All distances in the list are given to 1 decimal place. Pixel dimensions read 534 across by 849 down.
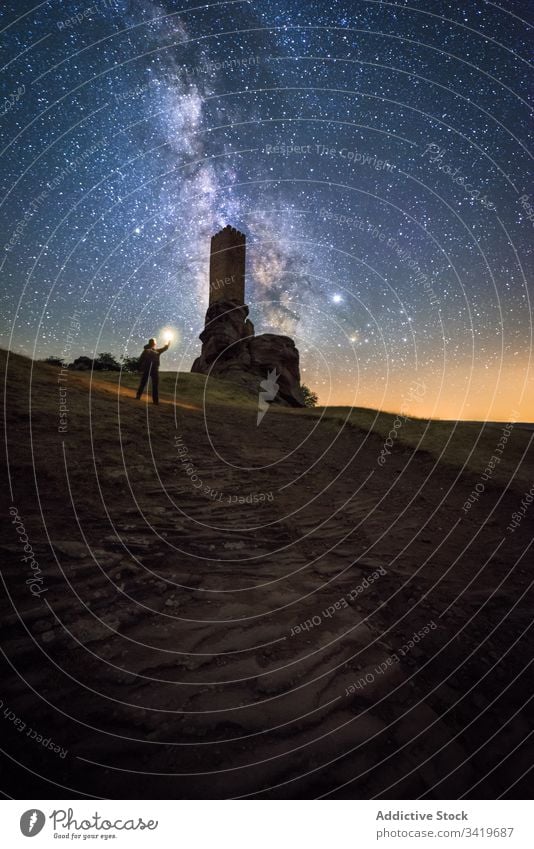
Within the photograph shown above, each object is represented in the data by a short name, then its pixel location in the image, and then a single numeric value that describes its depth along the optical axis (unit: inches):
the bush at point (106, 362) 1699.4
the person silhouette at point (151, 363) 555.9
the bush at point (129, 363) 2059.5
